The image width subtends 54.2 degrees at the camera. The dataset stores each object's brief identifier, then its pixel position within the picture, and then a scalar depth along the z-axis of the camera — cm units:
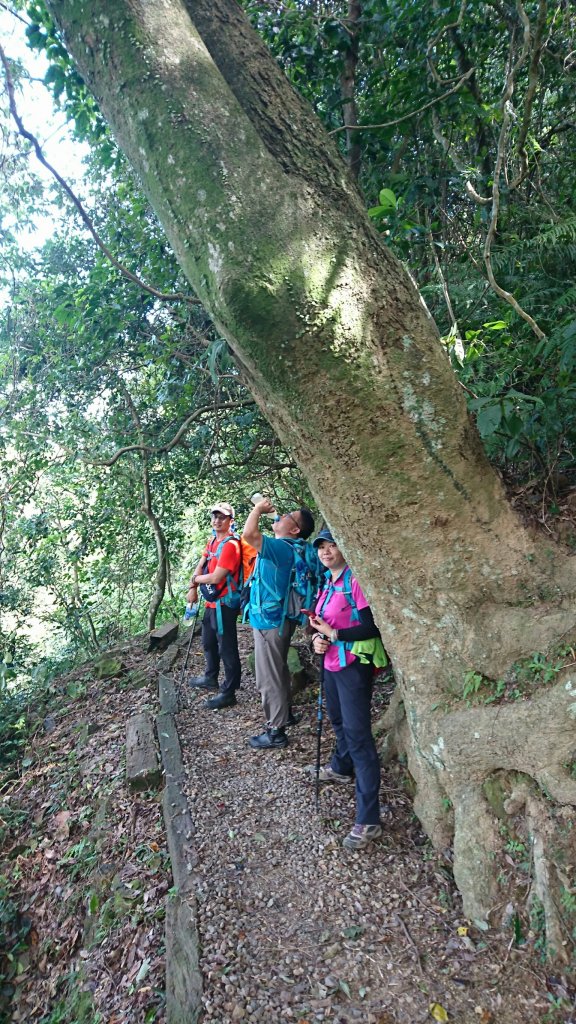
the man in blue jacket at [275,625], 466
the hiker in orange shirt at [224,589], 570
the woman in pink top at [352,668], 344
